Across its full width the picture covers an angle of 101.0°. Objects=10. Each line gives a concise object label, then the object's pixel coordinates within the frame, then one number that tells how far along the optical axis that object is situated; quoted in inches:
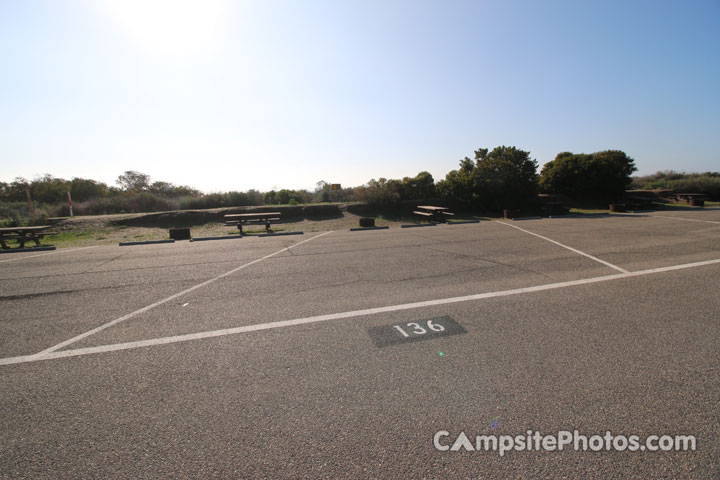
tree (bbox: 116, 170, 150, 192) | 2017.7
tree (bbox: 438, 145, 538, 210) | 796.0
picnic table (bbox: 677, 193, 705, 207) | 812.6
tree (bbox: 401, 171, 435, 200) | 842.2
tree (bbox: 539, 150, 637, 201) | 890.7
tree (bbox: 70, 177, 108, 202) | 1331.2
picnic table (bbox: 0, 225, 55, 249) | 409.7
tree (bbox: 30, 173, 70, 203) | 1198.3
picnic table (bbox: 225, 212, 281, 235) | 537.3
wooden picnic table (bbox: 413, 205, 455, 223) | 625.0
